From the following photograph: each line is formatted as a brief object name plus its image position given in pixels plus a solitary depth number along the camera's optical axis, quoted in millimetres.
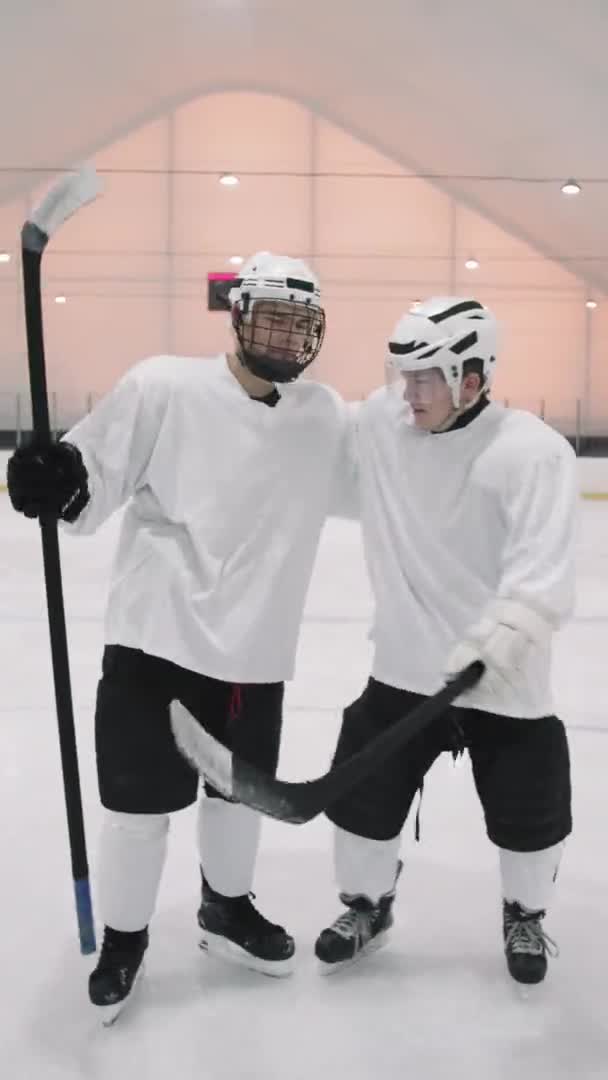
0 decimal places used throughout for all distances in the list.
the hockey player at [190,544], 1448
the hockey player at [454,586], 1427
